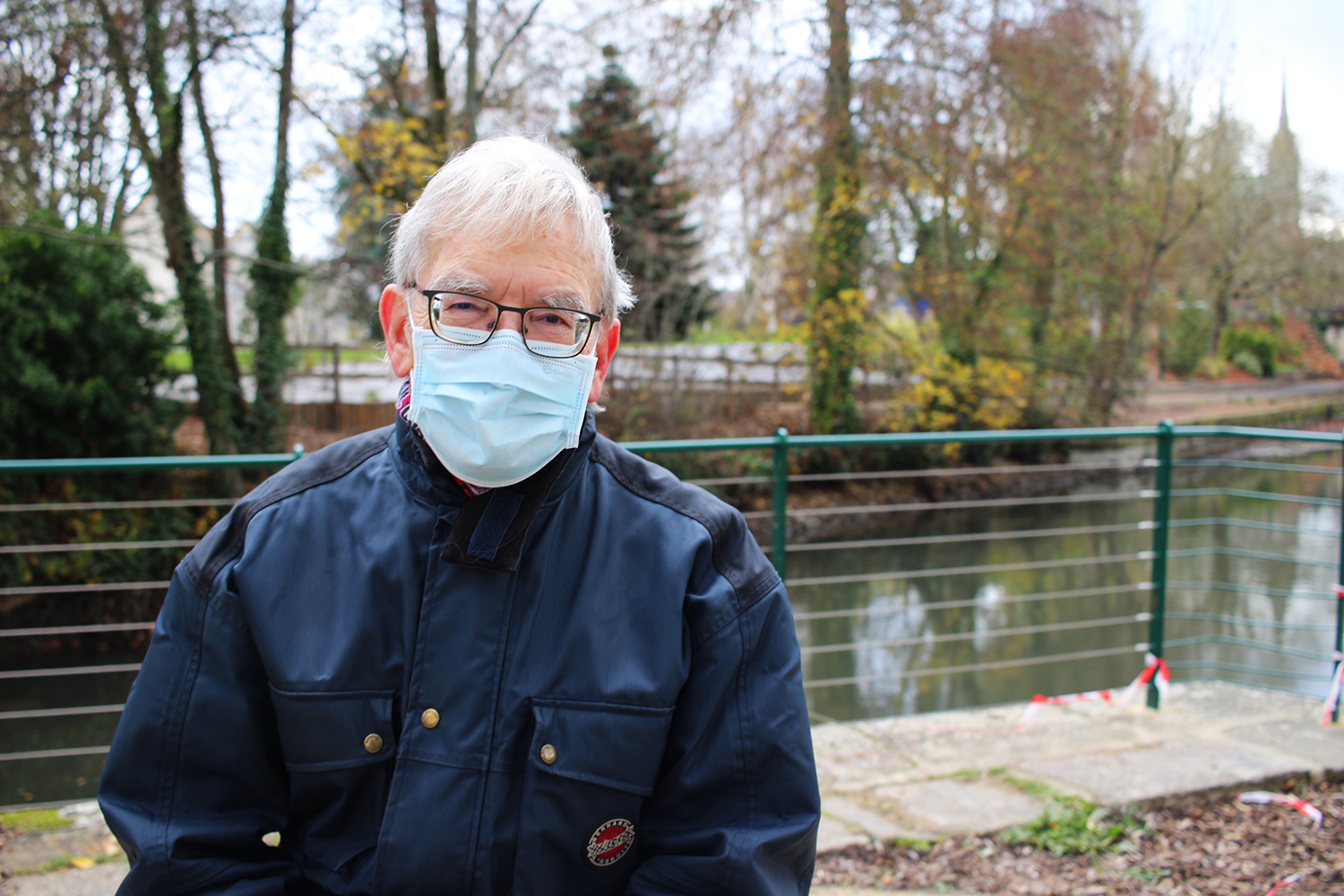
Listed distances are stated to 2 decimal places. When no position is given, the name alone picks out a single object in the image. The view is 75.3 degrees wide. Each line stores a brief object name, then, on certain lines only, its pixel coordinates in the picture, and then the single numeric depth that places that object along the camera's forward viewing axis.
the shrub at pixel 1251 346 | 18.97
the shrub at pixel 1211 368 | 21.05
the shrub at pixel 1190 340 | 21.34
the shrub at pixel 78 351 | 8.51
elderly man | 1.12
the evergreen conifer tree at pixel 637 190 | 12.92
